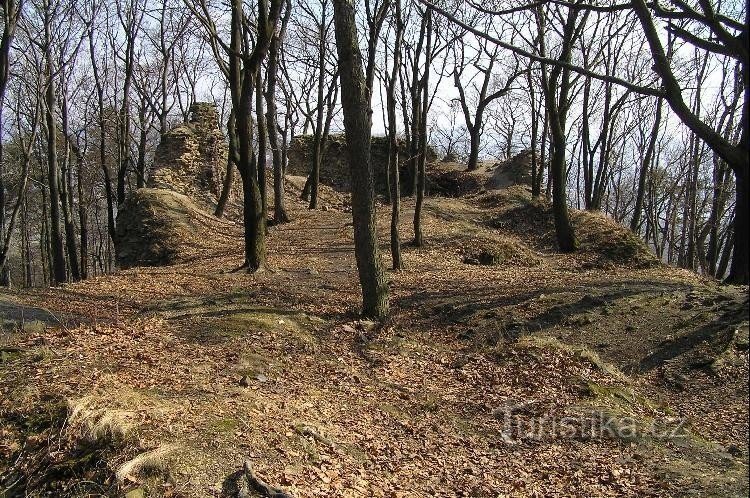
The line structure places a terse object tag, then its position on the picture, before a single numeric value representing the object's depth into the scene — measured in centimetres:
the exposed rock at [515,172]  2538
